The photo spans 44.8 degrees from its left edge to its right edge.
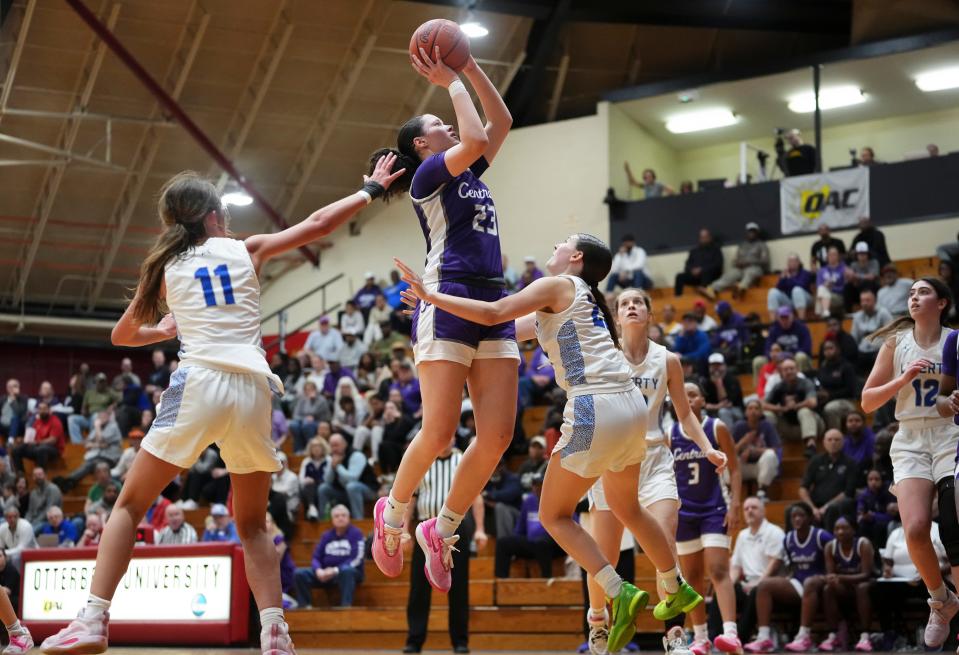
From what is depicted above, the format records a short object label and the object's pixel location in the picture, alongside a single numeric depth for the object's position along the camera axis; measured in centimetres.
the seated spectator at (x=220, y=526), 1372
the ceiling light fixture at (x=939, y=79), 2109
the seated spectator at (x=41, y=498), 1659
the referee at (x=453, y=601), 977
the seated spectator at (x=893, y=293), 1622
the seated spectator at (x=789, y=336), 1622
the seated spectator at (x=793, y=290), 1806
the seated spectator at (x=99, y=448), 1833
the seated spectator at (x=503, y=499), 1376
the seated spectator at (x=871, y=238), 1828
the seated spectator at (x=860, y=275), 1709
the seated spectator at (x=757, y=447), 1330
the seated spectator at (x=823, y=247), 1883
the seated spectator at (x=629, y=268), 2055
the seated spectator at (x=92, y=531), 1434
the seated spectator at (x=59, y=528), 1550
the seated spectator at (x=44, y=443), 1894
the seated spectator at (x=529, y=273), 2020
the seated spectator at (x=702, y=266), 2053
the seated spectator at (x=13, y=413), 2012
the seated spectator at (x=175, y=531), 1329
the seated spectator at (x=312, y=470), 1550
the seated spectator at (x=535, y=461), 1405
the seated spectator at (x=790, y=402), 1431
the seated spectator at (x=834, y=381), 1436
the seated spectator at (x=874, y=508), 1150
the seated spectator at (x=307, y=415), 1764
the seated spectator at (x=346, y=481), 1527
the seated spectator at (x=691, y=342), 1622
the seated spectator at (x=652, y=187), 2264
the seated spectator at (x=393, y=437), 1570
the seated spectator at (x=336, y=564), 1380
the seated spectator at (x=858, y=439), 1269
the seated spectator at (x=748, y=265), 2020
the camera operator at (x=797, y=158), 2122
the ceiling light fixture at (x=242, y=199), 2245
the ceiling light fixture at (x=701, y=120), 2339
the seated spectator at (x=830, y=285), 1747
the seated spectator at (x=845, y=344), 1510
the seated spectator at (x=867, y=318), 1595
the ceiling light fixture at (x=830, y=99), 2206
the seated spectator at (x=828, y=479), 1217
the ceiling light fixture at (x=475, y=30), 1900
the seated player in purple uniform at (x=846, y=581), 1075
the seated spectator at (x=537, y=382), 1683
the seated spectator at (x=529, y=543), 1295
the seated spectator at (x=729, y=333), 1695
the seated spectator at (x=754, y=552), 1155
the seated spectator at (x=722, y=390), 1432
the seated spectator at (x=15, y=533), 1490
